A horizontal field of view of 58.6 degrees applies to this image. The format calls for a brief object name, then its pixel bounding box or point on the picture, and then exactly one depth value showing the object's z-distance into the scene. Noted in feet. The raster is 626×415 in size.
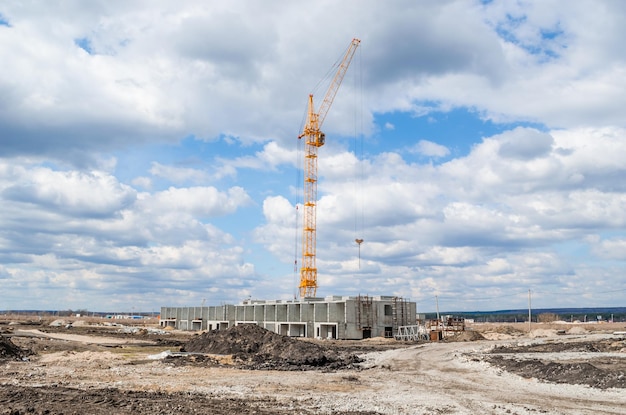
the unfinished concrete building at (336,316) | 238.48
